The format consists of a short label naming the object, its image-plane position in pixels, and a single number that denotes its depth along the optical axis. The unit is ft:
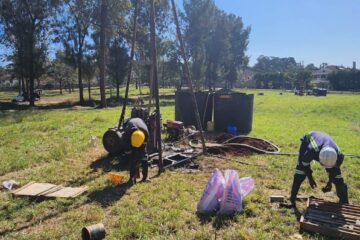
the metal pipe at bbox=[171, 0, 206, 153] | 26.00
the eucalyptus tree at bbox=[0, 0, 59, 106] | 96.63
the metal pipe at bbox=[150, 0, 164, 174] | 24.29
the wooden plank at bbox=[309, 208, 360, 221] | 14.87
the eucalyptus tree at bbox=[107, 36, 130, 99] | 122.21
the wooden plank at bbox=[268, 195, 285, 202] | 17.61
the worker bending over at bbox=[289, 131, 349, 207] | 14.88
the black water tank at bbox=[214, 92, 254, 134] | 41.19
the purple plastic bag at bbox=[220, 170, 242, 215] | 15.96
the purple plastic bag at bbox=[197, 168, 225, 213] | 16.24
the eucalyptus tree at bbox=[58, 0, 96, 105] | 101.19
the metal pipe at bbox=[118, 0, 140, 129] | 27.20
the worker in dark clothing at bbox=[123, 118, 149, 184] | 20.12
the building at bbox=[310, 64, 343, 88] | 299.38
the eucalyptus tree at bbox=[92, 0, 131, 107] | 86.22
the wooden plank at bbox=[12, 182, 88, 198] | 18.74
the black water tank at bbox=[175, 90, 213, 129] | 41.98
